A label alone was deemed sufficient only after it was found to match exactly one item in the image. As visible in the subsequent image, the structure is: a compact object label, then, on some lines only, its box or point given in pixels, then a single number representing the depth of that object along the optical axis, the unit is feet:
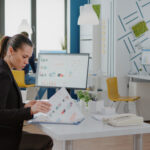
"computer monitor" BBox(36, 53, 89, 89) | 9.03
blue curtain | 24.44
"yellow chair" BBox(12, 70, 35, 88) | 18.16
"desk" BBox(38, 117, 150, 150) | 5.39
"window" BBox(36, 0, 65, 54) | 26.99
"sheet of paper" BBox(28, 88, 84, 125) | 6.11
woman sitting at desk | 5.58
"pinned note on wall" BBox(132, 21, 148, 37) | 19.58
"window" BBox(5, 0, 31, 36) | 26.05
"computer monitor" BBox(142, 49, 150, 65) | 18.38
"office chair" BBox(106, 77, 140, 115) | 17.39
